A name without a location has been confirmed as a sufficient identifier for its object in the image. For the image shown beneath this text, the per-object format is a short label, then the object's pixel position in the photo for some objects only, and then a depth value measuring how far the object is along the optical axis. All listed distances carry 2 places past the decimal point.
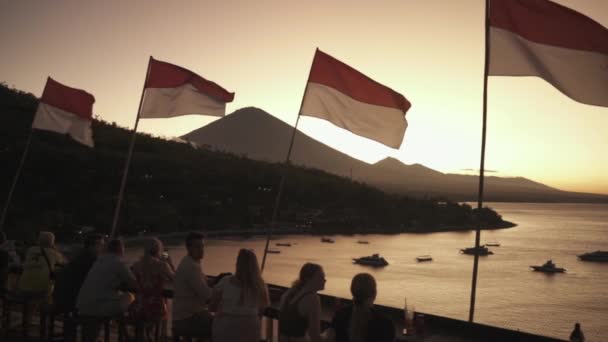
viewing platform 3.71
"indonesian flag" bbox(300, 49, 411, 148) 7.29
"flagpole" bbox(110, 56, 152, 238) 7.74
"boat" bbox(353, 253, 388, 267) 67.29
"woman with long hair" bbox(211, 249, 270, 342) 3.65
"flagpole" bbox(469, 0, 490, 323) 5.16
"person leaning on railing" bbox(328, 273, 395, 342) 3.00
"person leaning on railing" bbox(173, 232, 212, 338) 4.12
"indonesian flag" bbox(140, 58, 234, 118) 8.78
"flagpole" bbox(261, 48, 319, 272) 7.78
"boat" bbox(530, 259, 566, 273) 65.12
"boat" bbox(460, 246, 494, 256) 81.12
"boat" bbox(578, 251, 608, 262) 75.69
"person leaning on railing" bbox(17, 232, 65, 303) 5.20
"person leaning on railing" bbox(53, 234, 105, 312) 4.80
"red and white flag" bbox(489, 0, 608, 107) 5.11
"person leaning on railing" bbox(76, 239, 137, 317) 4.37
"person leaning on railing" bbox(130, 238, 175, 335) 4.40
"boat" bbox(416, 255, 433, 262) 73.38
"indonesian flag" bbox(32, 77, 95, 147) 10.01
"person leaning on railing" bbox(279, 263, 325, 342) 3.36
